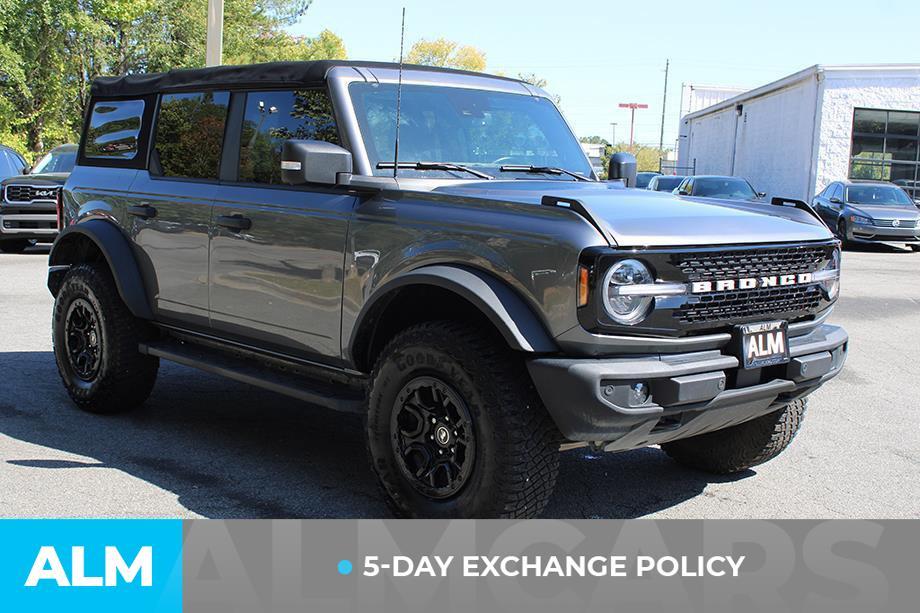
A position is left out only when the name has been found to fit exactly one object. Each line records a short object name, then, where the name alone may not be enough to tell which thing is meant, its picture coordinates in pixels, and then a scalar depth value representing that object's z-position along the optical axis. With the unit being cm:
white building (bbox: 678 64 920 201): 3136
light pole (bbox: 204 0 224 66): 1387
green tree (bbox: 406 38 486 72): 6888
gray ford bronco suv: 384
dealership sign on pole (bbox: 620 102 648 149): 10750
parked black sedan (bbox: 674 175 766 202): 2152
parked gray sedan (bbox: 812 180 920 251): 2144
